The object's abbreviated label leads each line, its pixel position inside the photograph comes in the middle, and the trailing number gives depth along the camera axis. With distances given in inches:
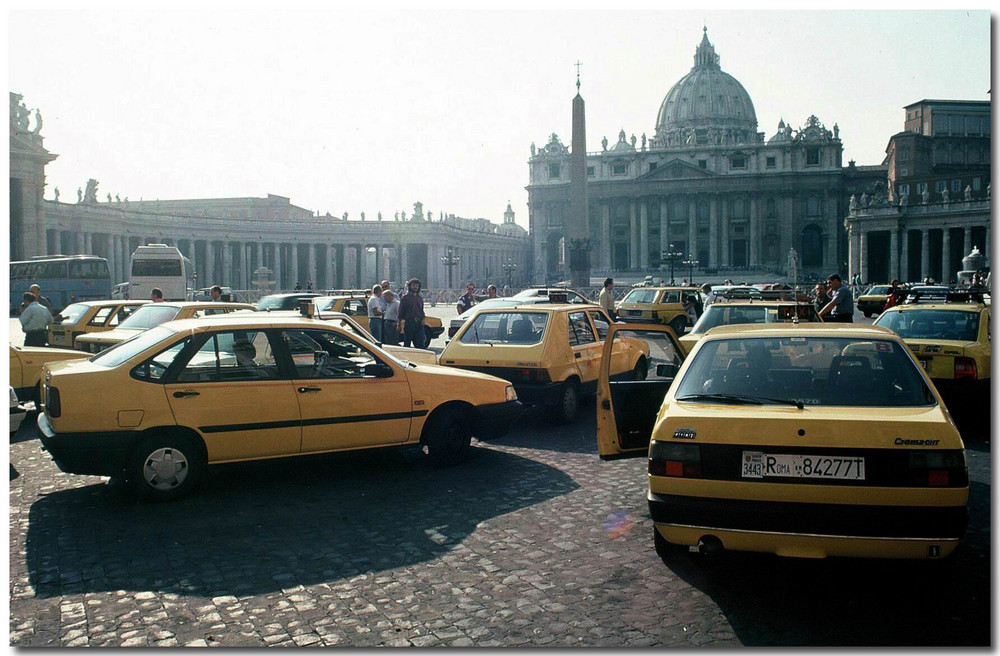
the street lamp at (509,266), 4031.3
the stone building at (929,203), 2994.6
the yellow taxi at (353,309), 840.3
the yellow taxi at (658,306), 998.4
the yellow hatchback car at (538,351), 415.5
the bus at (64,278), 1574.8
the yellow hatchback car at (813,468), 174.6
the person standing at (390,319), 740.6
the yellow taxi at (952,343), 387.5
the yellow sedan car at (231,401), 266.5
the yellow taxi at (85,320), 613.6
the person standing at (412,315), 693.3
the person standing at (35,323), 579.5
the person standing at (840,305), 602.2
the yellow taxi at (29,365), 414.0
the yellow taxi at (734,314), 546.6
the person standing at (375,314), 746.7
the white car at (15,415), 317.7
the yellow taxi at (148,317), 507.8
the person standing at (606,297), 898.7
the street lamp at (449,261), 3173.2
